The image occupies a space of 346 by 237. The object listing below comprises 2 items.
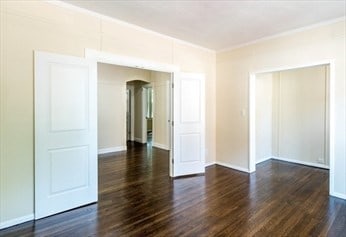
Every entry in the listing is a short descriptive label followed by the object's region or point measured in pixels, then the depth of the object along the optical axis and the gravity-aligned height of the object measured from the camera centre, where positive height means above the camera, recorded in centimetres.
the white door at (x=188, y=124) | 432 -15
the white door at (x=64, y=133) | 268 -22
